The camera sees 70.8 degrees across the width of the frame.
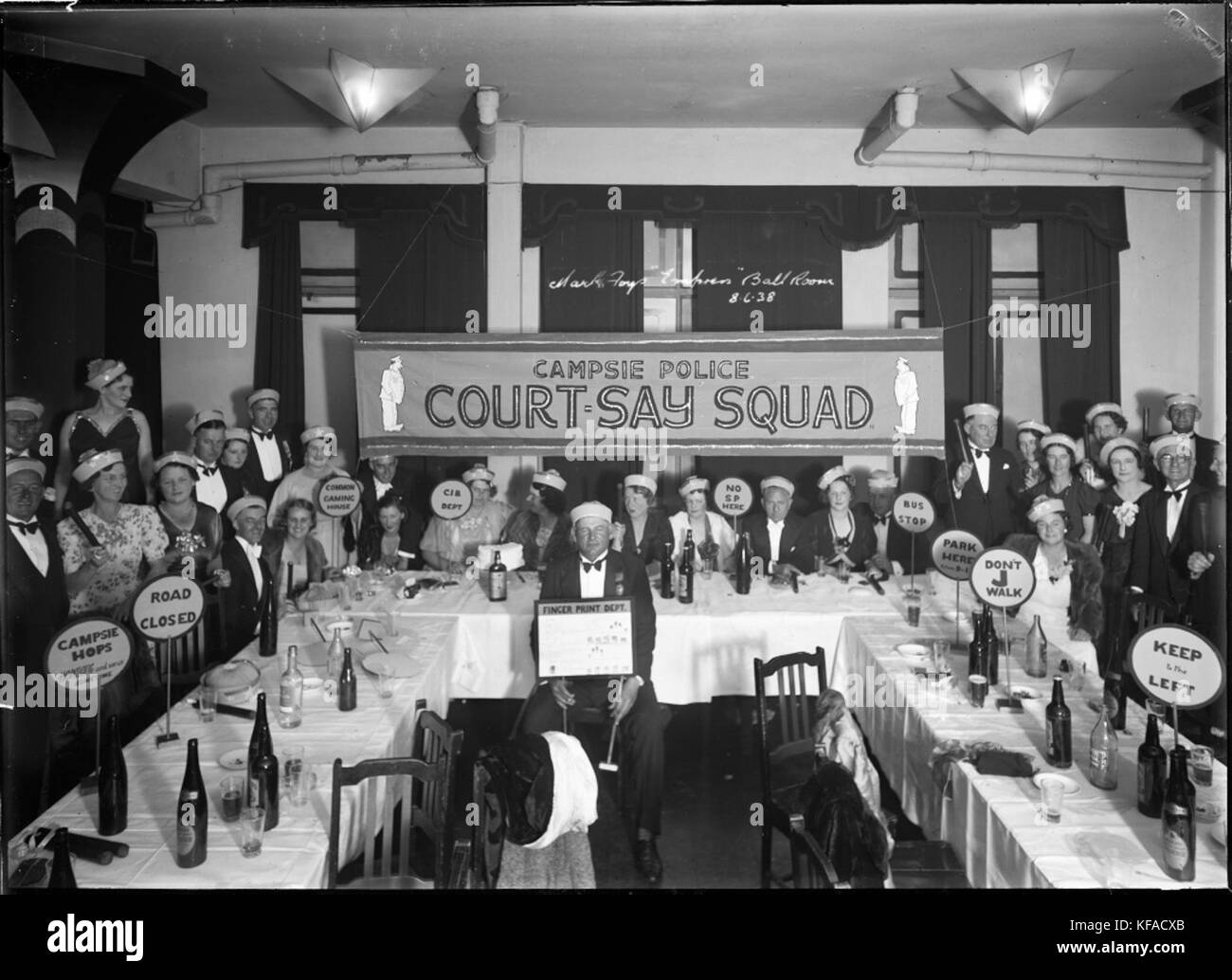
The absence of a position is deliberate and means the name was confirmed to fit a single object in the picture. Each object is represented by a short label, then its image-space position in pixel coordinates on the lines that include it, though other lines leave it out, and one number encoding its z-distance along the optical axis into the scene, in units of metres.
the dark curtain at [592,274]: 3.97
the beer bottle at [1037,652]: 3.10
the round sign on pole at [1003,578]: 3.15
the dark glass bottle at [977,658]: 3.12
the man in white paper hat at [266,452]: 4.37
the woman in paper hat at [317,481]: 4.66
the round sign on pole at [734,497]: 4.67
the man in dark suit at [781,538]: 4.65
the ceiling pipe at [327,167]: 3.61
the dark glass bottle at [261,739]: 2.32
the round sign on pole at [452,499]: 4.52
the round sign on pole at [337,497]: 4.44
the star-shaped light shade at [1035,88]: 3.30
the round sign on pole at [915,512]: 4.28
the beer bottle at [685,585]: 4.14
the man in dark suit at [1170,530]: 3.96
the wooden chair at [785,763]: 2.26
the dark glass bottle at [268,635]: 3.23
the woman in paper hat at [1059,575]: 3.75
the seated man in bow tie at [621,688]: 3.15
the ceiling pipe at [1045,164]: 3.44
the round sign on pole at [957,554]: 3.57
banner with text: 4.30
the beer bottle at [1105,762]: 2.35
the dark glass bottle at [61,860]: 2.01
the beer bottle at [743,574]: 4.23
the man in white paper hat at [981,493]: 4.50
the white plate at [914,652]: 3.37
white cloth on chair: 2.49
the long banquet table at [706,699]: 2.08
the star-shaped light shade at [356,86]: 3.30
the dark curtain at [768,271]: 3.99
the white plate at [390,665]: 3.06
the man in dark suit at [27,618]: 2.98
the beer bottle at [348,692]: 2.81
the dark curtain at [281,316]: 3.98
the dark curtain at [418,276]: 4.06
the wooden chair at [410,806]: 2.17
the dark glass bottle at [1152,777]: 2.23
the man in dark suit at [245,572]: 3.75
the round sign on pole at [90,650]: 2.44
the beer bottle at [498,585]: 4.12
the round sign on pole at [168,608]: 2.76
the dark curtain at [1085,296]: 3.83
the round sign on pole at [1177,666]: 2.38
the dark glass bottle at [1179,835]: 2.04
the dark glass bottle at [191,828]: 2.03
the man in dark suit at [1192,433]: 3.75
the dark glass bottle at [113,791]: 2.18
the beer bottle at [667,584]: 4.25
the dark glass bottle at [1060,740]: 2.48
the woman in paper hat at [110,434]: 3.67
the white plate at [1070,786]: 2.34
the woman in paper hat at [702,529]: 4.63
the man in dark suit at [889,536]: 4.58
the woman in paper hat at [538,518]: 4.71
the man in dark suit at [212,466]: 4.18
